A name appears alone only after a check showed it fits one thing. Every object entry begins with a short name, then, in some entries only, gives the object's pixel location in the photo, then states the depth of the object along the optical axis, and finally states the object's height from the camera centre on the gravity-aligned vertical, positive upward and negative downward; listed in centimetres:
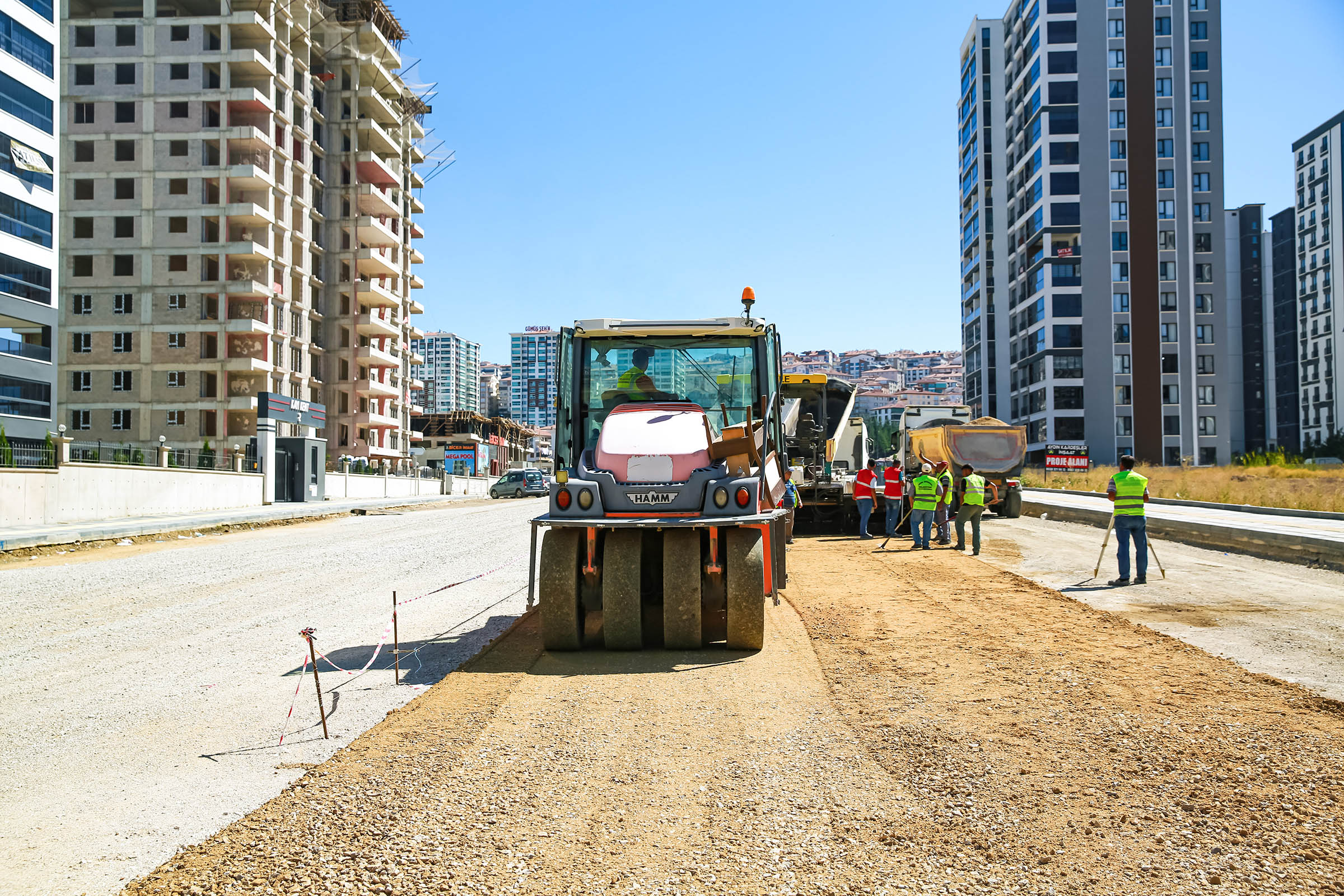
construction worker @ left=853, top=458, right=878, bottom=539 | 2133 -82
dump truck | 2816 +19
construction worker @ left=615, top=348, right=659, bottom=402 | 975 +83
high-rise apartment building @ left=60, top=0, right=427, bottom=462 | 5828 +1563
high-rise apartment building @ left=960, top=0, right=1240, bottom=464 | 8025 +1967
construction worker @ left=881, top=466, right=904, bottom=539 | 2086 -81
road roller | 809 -71
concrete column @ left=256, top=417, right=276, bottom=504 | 3772 +30
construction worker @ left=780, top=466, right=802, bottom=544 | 1315 -63
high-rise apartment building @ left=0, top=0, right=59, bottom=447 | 3872 +1072
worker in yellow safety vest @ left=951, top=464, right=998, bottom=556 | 1850 -87
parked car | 5338 -133
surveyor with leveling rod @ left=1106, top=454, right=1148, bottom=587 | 1312 -82
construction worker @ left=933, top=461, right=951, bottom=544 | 2023 -108
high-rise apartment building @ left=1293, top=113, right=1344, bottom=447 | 11650 +2275
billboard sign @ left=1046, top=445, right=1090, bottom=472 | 5194 -30
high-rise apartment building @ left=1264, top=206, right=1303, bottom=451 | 13625 +1680
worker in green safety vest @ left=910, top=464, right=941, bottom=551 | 1944 -101
